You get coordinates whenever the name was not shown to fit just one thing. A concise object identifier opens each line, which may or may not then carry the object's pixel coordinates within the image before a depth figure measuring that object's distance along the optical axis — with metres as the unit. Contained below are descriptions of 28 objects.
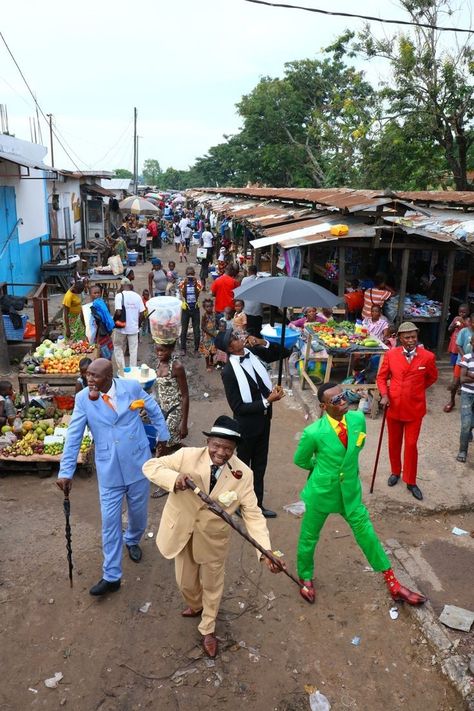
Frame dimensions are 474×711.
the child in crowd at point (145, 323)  11.42
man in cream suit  3.04
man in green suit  3.70
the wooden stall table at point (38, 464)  5.82
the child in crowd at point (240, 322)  8.37
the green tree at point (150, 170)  155.38
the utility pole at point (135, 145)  40.88
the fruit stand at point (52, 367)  7.04
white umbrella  22.13
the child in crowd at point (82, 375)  6.35
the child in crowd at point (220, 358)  9.50
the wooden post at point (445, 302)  9.36
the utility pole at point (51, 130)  32.29
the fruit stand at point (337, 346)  7.36
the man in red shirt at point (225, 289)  10.62
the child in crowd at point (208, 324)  10.64
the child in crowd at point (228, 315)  10.22
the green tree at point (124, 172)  114.14
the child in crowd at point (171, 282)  11.78
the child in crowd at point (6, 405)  6.48
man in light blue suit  3.70
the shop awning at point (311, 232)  8.71
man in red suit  5.17
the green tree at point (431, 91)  17.33
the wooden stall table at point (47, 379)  7.00
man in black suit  4.48
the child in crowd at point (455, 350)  7.33
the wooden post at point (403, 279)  9.09
